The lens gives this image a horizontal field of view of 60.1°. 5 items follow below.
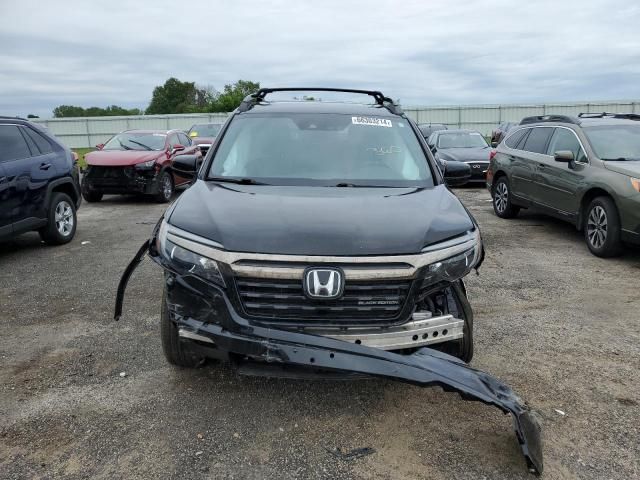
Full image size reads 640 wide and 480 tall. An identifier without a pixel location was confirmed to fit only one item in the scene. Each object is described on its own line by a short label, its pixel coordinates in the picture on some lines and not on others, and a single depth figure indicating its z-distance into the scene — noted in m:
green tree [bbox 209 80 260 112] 54.28
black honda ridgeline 2.64
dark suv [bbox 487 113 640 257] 6.60
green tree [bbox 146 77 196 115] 86.38
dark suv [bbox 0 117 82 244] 6.52
